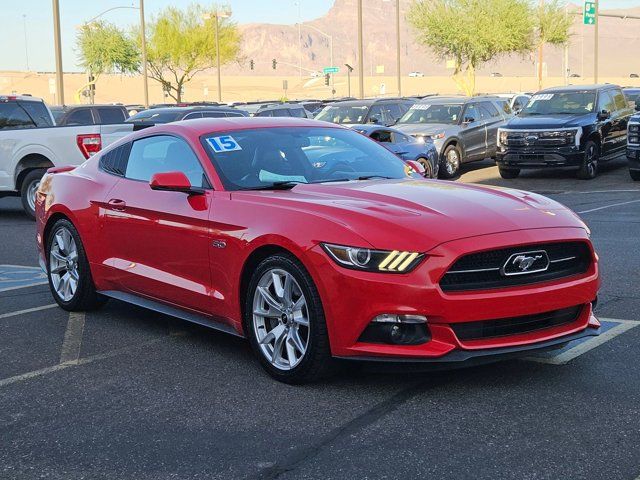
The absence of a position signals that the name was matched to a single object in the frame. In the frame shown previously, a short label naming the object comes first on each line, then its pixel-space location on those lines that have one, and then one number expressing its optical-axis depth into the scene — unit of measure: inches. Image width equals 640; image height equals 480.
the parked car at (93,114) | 995.9
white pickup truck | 542.0
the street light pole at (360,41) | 1401.3
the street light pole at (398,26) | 1721.2
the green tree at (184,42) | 2679.6
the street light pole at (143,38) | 1694.0
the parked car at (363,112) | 906.7
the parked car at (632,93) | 1178.6
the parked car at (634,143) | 707.4
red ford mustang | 197.6
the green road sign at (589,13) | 1861.5
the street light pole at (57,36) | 1139.3
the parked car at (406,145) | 677.9
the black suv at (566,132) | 757.3
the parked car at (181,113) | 859.4
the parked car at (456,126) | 832.9
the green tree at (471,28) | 2084.2
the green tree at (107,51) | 2723.9
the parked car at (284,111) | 1041.1
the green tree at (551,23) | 2336.4
